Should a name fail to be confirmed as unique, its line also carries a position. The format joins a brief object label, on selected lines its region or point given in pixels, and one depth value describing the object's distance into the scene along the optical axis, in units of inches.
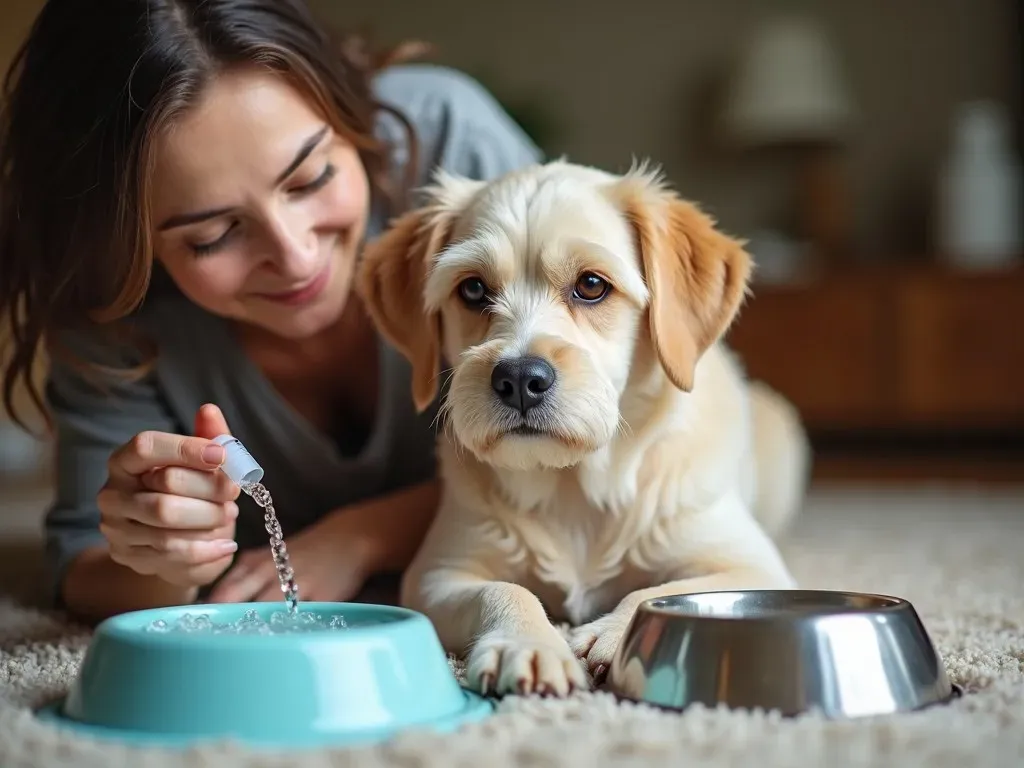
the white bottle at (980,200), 198.8
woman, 69.3
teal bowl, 43.9
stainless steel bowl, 45.8
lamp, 212.5
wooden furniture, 193.8
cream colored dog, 62.4
